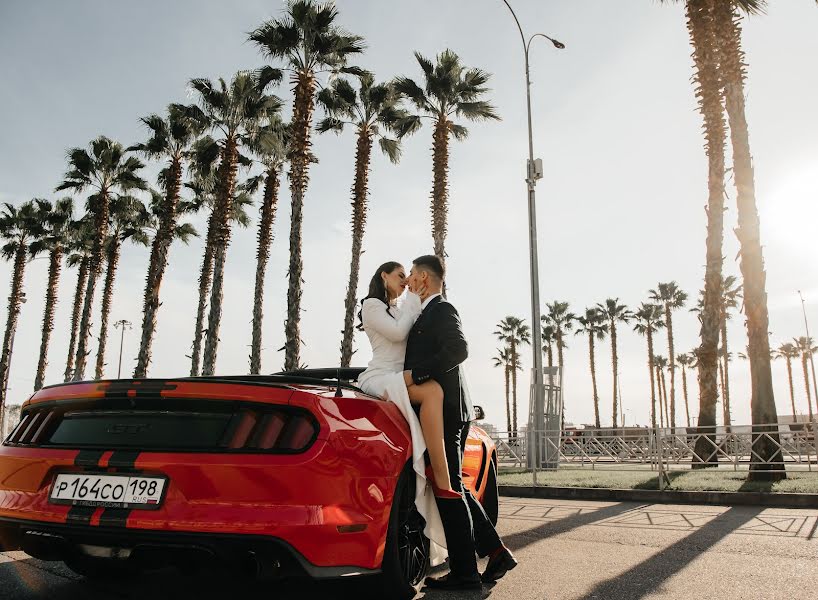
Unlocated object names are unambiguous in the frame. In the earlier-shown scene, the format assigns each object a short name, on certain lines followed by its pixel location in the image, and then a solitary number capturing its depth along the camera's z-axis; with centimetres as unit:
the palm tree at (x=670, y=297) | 5491
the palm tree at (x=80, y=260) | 3669
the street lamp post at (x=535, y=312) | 1722
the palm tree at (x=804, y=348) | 8300
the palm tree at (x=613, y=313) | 5966
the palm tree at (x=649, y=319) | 5881
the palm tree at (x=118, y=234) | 3294
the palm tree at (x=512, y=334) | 6272
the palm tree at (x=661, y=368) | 8712
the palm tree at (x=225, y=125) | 2439
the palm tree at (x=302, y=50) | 2111
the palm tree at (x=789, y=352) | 8550
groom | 369
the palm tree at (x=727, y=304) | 4609
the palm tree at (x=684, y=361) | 8612
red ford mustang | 272
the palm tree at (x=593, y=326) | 6088
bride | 362
